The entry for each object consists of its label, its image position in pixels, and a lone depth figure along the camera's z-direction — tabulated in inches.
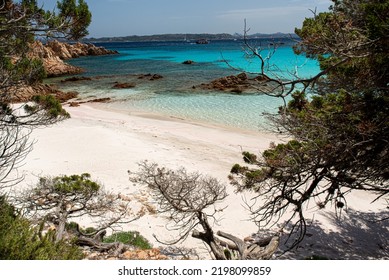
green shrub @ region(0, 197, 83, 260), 161.2
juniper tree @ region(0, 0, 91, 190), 188.9
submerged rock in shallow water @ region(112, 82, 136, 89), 1384.5
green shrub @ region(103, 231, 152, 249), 300.0
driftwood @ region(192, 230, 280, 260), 243.2
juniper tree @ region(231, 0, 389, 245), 174.9
